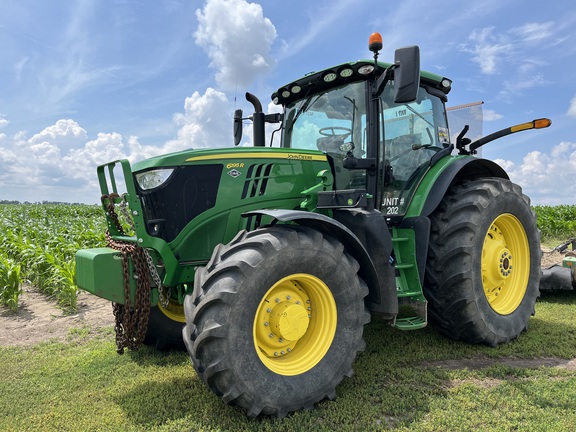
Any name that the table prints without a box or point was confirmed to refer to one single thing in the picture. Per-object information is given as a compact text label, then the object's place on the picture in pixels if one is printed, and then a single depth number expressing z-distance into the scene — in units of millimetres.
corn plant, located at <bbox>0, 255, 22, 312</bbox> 6596
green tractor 2920
